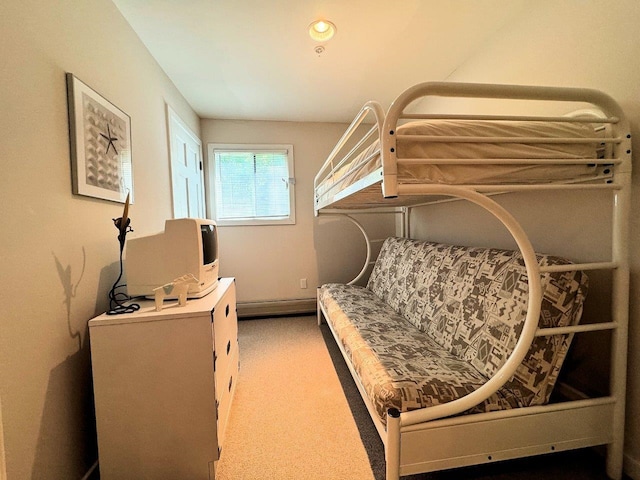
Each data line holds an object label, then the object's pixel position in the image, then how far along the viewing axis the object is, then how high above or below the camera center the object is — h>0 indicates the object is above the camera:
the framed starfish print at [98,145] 1.15 +0.41
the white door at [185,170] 2.26 +0.56
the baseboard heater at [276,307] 3.22 -0.93
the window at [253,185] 3.16 +0.51
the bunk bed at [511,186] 0.93 +0.13
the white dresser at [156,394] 1.09 -0.65
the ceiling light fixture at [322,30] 1.63 +1.19
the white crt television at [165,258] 1.34 -0.13
